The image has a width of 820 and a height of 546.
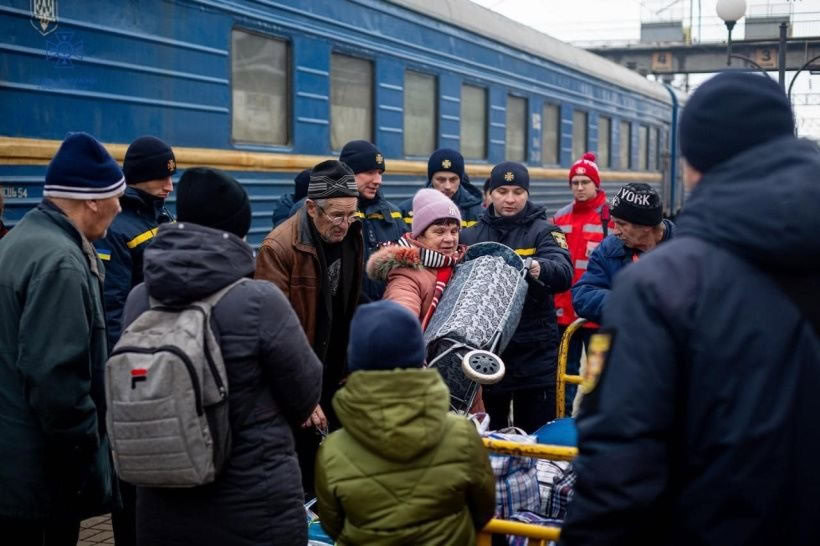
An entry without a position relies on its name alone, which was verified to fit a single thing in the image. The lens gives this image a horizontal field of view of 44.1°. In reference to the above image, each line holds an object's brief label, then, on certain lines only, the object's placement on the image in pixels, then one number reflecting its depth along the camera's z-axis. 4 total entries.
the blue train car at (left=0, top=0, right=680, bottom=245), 5.61
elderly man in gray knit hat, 4.30
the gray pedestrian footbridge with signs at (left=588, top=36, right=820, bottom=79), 37.47
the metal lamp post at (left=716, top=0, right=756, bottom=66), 14.05
